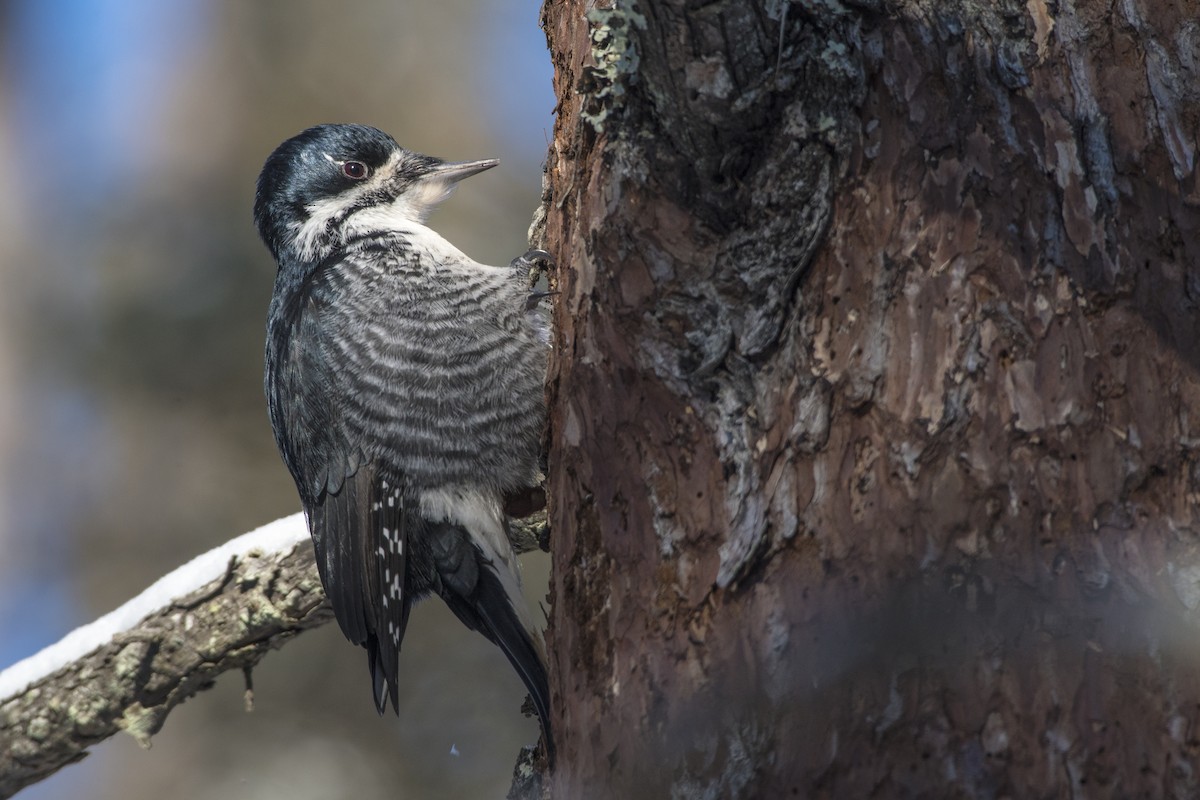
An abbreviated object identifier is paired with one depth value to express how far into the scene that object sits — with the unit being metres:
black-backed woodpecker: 5.91
